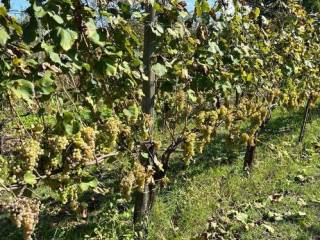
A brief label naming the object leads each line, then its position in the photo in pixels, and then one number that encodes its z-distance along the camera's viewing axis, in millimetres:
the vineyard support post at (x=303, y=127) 5752
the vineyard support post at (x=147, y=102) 2671
